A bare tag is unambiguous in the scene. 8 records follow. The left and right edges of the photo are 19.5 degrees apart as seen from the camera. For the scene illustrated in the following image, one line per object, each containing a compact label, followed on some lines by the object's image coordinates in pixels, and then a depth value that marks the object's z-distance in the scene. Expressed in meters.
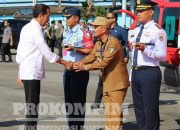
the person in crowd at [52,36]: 29.97
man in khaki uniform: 6.75
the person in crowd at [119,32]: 10.19
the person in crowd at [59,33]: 27.04
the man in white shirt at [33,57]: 7.07
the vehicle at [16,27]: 29.28
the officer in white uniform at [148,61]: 6.71
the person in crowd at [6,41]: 22.80
